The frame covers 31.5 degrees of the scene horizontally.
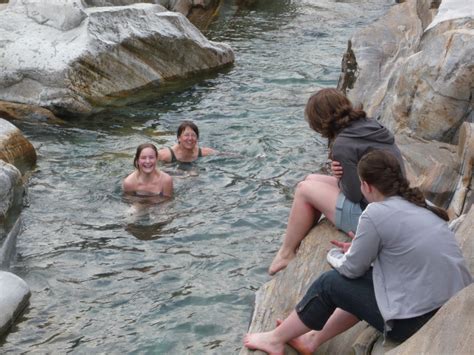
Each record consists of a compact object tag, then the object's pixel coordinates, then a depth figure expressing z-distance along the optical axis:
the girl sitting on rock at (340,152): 6.41
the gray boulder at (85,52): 14.68
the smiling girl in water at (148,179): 10.85
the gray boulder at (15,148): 11.66
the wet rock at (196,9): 22.02
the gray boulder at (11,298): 7.70
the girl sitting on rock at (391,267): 5.01
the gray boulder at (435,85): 9.59
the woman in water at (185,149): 11.92
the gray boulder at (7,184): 9.61
